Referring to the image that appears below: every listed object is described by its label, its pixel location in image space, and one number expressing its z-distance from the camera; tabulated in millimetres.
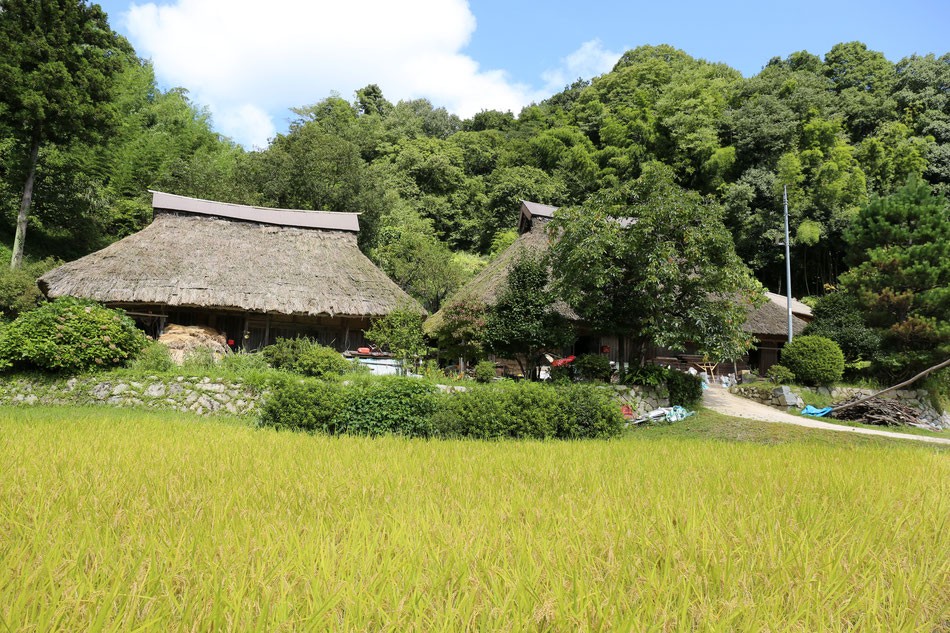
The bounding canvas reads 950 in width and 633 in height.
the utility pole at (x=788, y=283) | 16531
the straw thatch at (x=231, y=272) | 13727
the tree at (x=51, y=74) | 16484
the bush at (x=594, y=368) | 11234
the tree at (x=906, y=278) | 13188
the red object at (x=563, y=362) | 11800
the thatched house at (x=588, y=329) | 16234
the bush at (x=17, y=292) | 15438
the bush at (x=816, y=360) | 13602
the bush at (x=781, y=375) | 13938
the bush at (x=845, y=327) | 14344
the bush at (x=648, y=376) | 10859
